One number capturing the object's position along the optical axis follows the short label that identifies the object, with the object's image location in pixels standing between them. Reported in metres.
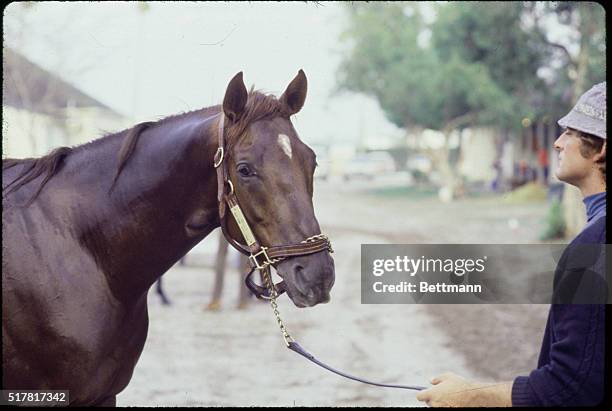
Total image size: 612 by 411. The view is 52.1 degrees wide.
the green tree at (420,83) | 24.78
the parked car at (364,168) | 45.11
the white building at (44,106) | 14.91
